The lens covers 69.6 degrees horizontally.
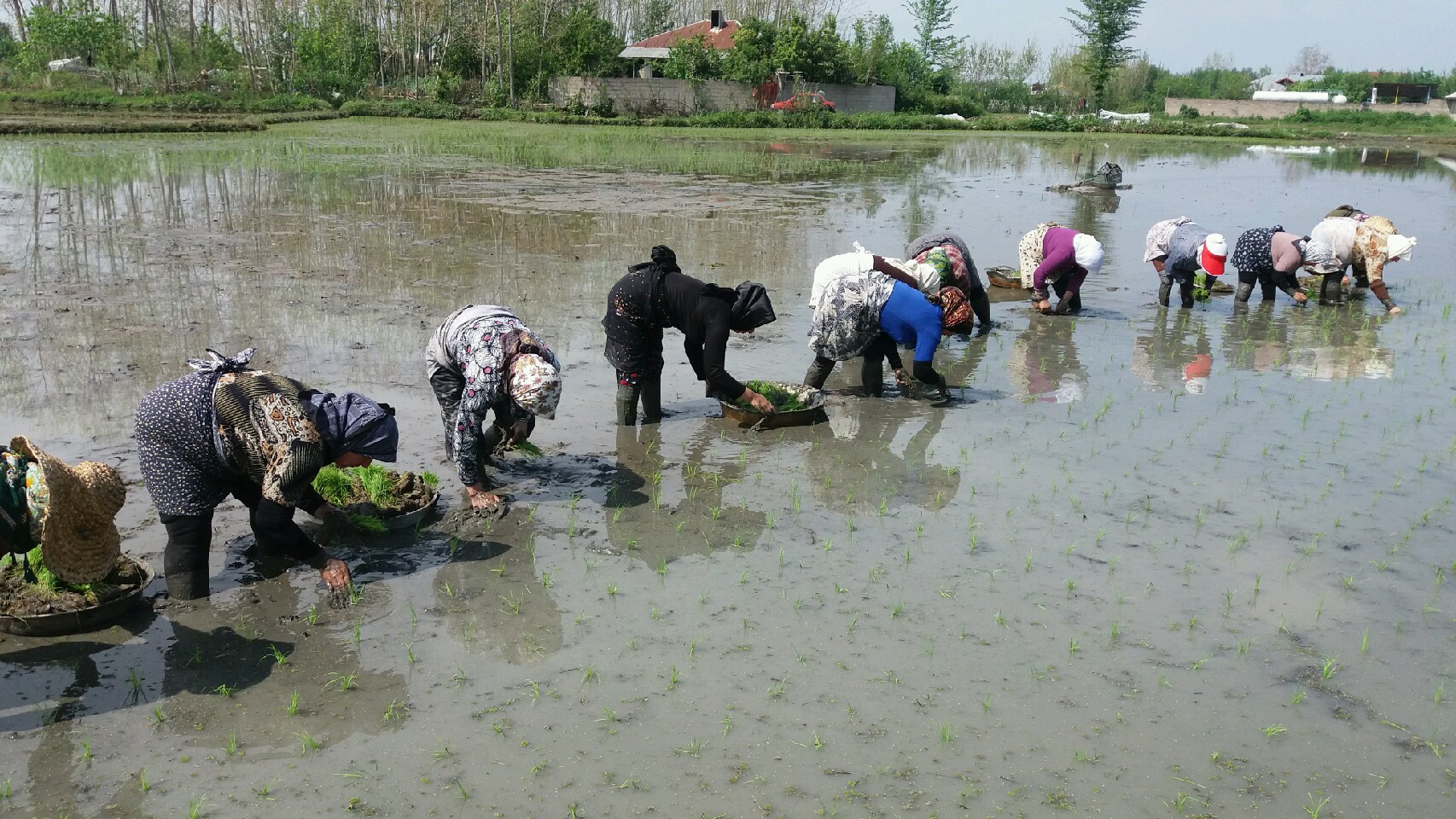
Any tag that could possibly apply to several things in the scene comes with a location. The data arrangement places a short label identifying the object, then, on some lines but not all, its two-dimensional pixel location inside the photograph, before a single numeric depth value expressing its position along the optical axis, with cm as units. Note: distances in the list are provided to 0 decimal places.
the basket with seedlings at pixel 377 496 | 526
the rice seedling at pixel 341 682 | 404
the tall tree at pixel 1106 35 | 5356
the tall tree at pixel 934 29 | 6222
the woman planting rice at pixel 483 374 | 493
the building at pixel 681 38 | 4856
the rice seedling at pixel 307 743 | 367
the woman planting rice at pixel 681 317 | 633
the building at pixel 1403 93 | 6625
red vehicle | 4209
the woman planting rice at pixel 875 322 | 703
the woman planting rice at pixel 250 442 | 415
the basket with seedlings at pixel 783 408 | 696
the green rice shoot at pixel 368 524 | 518
